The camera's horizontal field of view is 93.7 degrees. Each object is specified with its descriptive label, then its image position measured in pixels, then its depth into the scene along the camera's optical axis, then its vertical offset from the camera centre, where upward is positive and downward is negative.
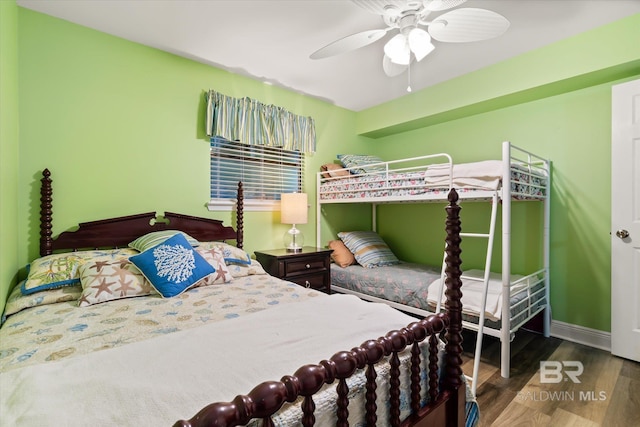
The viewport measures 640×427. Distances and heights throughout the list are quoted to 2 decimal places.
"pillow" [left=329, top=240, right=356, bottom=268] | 3.34 -0.49
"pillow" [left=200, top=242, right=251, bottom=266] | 2.32 -0.34
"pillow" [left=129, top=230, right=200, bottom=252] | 2.08 -0.21
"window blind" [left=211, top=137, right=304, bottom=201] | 2.91 +0.44
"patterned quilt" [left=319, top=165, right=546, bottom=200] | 2.28 +0.24
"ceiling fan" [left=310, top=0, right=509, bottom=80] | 1.58 +1.05
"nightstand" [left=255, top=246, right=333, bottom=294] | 2.76 -0.52
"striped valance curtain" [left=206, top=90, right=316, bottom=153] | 2.75 +0.89
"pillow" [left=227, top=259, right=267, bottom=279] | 2.20 -0.44
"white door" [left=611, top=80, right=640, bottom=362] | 2.14 -0.06
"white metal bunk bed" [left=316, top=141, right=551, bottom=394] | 2.04 +0.16
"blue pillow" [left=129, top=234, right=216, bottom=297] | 1.71 -0.33
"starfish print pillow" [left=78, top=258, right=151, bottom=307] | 1.59 -0.39
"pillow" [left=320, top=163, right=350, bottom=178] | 3.45 +0.47
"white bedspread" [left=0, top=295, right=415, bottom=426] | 0.69 -0.46
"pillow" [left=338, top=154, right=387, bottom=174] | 3.33 +0.58
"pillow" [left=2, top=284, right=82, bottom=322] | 1.53 -0.47
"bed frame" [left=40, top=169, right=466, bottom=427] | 0.60 -0.41
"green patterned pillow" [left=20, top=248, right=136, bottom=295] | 1.66 -0.35
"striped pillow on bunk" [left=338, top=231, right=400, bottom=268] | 3.28 -0.42
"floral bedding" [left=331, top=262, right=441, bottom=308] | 2.58 -0.65
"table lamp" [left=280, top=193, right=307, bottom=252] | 3.02 +0.02
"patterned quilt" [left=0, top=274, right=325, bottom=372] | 1.06 -0.49
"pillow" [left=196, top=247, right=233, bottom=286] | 1.93 -0.39
